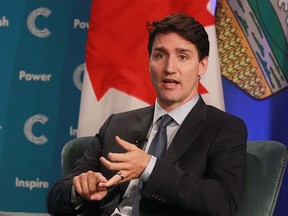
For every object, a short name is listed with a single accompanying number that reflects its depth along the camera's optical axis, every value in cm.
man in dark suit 377
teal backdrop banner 676
